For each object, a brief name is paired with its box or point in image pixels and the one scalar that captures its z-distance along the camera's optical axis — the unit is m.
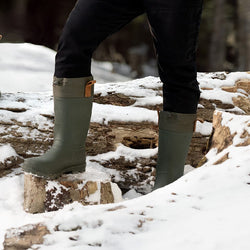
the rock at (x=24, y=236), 2.58
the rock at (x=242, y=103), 6.06
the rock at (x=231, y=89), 6.25
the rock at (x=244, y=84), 6.39
